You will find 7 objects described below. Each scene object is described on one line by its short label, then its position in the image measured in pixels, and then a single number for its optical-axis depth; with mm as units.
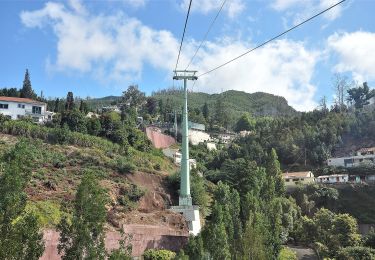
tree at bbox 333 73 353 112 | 109312
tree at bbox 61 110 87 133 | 55000
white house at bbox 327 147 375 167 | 82312
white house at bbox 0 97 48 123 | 58062
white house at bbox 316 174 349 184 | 75875
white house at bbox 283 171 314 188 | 75438
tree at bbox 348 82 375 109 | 112500
